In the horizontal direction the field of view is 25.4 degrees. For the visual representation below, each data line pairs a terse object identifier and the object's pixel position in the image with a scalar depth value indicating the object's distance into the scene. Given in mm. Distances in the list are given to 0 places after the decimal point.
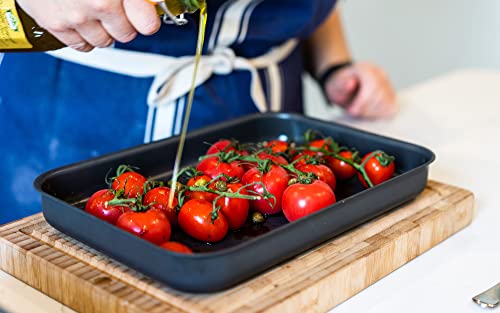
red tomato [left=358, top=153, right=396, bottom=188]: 1167
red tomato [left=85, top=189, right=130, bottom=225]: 1041
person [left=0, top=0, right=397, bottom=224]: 1284
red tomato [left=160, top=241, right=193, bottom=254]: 988
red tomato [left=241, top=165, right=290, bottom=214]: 1089
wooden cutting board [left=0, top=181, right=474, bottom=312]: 956
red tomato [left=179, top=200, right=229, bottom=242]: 1024
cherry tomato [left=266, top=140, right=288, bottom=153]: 1210
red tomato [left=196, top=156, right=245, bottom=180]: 1132
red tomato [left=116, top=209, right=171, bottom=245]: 1000
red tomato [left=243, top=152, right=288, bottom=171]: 1146
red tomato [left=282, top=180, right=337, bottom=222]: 1051
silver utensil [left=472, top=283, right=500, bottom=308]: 1006
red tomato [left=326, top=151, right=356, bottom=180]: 1191
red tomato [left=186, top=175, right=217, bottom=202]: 1078
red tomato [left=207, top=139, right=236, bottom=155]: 1185
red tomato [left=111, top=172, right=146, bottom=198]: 1078
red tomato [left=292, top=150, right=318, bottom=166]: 1156
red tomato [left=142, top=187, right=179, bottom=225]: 1057
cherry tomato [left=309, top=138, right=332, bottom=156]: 1214
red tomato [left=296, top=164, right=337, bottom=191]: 1127
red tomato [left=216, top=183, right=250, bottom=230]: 1051
